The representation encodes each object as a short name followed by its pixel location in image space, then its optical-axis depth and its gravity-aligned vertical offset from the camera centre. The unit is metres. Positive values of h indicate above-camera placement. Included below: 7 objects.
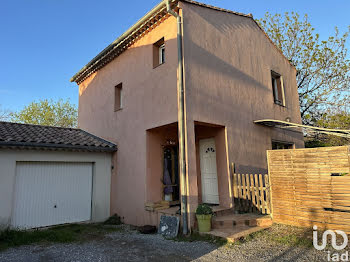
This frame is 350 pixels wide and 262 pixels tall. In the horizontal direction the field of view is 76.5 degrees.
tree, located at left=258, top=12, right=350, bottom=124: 14.90 +7.27
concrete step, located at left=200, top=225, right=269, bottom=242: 5.25 -1.57
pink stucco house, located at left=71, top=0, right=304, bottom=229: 6.89 +2.30
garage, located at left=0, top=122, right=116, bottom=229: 7.03 -0.10
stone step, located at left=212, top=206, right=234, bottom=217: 6.66 -1.25
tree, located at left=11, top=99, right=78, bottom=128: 23.50 +6.59
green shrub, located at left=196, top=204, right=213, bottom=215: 5.73 -1.03
